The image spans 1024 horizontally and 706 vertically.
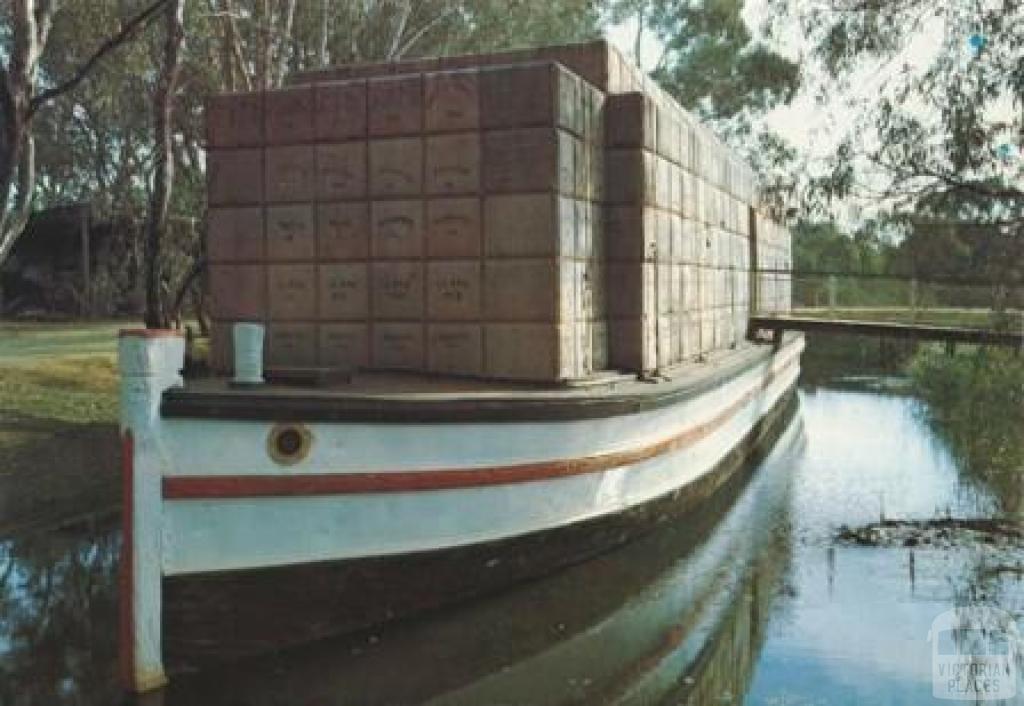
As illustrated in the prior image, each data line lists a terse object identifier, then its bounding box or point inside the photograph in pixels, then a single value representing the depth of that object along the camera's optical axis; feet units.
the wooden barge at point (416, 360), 18.49
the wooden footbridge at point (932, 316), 29.22
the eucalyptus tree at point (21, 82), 34.50
